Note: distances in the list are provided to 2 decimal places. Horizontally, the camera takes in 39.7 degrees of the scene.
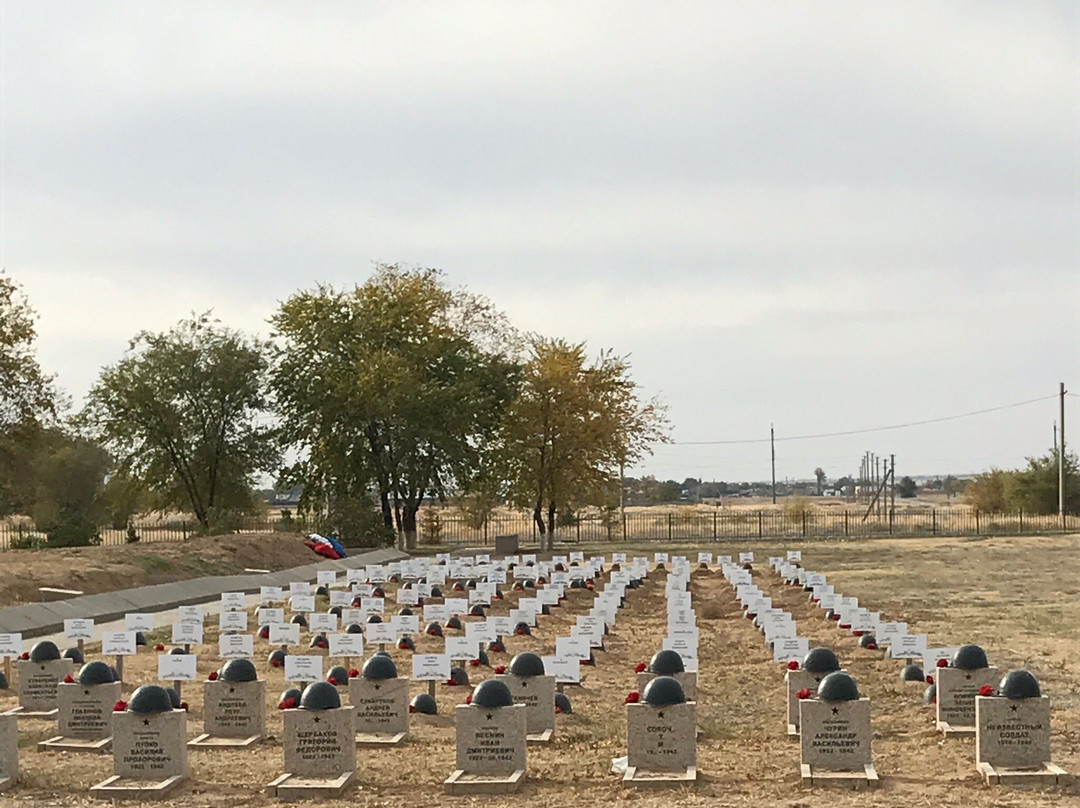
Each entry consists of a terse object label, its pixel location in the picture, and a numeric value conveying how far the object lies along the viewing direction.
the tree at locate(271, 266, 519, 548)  53.62
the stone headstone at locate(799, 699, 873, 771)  11.60
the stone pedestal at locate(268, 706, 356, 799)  11.72
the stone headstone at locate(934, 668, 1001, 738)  13.62
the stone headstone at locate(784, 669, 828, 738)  13.70
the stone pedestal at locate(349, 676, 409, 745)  13.61
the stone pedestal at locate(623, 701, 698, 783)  11.70
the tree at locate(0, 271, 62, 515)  42.69
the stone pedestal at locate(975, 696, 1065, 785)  11.53
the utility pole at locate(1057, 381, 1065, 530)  67.56
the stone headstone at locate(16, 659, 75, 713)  15.49
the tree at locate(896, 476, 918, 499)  171.88
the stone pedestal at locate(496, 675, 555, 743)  13.66
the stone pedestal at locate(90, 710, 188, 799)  11.79
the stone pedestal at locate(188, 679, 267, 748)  13.86
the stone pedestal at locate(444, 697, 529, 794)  11.71
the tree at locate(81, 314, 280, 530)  53.44
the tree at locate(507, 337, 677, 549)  58.25
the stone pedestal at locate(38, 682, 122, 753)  13.76
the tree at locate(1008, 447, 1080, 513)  78.88
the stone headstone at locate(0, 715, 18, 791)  11.96
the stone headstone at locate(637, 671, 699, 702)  13.74
